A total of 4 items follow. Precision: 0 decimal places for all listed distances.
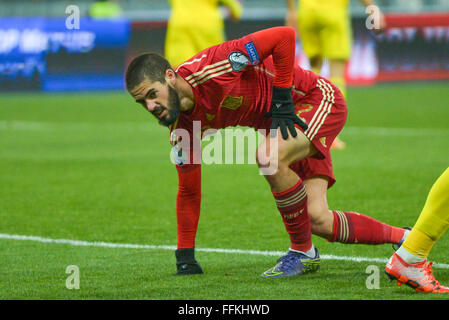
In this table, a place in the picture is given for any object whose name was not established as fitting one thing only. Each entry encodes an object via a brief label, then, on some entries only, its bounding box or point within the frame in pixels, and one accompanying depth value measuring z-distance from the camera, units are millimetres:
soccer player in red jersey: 9687
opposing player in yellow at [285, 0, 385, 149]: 22547
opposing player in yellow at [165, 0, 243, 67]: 22375
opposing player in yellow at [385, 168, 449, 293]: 8820
